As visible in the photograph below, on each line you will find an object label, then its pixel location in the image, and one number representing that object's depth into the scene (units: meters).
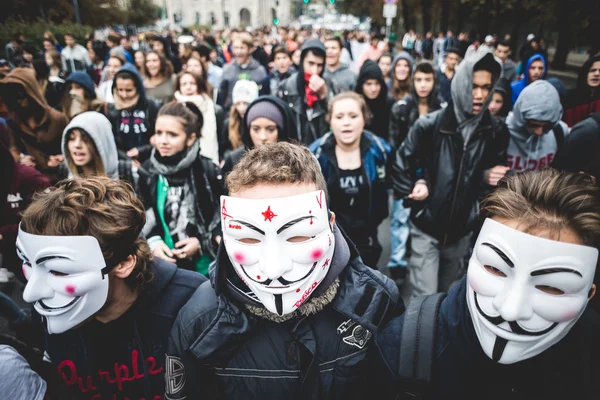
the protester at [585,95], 3.90
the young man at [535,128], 2.91
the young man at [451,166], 2.76
